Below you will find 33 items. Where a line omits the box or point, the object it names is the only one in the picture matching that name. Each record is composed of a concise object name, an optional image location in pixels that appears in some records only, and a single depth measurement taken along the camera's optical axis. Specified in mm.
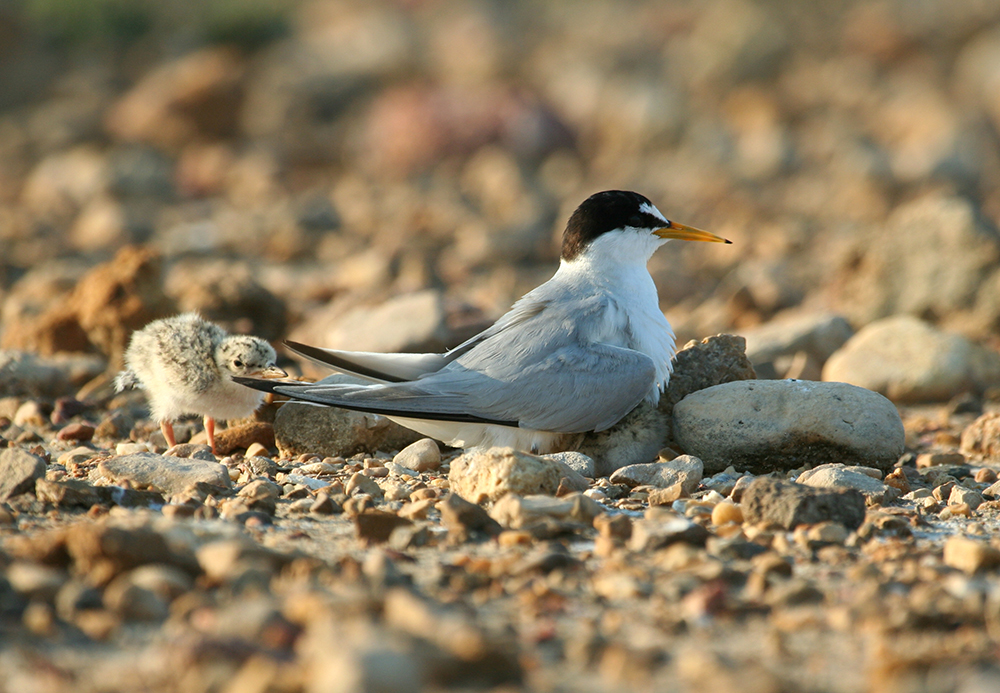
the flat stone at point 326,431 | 8625
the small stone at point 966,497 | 7125
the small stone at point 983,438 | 8930
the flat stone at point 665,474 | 7445
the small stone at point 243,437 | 8875
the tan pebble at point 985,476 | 7984
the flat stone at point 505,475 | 6836
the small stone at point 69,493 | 6492
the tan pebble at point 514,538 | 5961
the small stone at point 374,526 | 6023
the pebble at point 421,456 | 8148
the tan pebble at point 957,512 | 6906
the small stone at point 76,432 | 9164
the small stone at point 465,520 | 6078
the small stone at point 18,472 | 6570
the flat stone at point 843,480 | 7168
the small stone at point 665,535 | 5895
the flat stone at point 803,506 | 6285
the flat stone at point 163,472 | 7133
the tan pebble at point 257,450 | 8711
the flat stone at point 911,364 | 10883
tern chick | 8602
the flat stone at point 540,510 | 6246
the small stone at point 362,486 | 7224
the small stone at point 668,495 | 7164
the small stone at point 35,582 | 4836
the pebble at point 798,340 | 11484
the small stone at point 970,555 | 5531
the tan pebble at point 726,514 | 6512
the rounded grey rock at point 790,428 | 7941
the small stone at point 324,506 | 6668
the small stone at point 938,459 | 8625
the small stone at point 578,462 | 7703
